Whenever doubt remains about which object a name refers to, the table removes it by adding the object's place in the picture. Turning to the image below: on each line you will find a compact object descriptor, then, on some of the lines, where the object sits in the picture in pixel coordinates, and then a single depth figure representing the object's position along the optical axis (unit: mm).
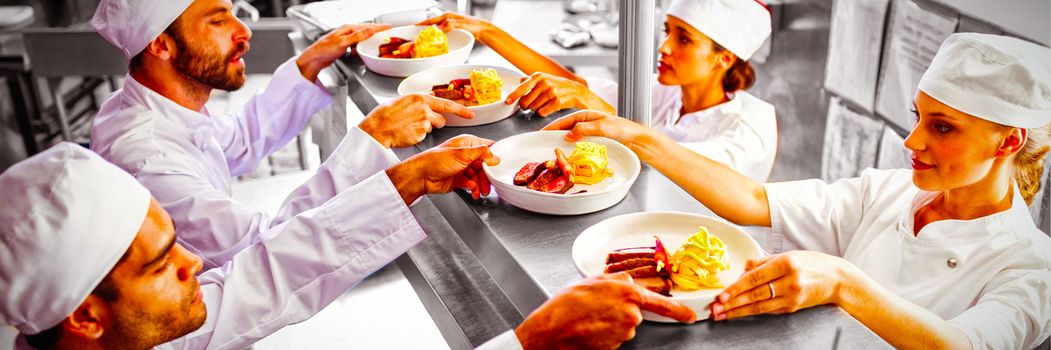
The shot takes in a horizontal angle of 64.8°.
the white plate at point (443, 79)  2186
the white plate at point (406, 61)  2318
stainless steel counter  1183
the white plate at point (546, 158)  1492
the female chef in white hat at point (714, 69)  2549
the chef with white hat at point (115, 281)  1227
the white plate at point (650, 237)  1334
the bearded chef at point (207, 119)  1942
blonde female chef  1577
